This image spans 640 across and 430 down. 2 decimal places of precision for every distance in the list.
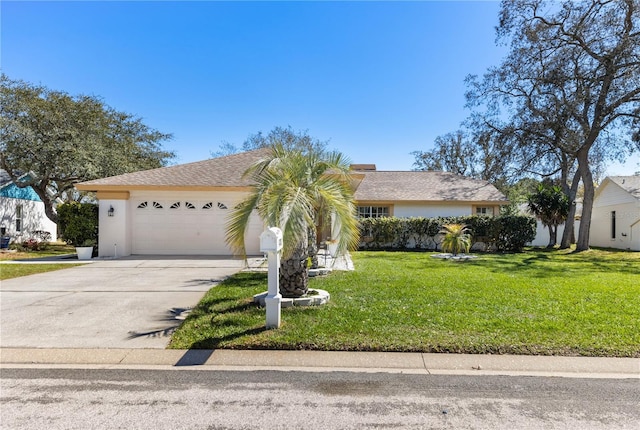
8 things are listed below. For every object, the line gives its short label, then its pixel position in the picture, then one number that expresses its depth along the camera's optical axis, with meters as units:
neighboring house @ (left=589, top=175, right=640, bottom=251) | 20.89
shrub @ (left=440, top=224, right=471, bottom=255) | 14.77
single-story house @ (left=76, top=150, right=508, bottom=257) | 14.17
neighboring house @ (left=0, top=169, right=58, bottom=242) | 21.50
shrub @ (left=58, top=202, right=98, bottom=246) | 14.22
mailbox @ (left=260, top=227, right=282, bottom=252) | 5.13
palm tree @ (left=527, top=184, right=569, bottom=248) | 20.59
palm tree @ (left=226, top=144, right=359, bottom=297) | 5.77
